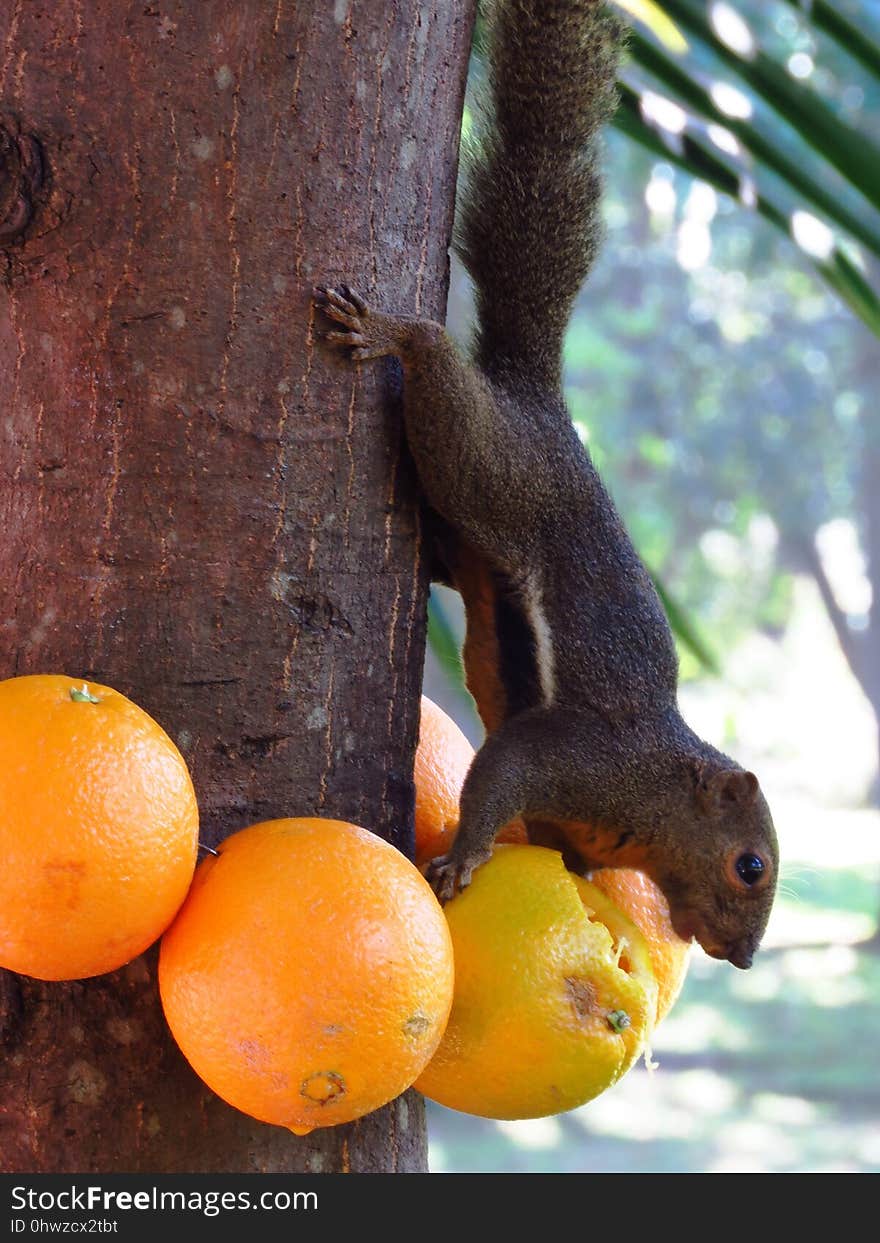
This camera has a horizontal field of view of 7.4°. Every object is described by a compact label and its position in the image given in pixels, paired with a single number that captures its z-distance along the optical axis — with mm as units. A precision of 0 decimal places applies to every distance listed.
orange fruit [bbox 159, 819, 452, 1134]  1800
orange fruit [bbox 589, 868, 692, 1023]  1952
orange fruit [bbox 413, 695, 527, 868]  1975
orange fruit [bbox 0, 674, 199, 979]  1791
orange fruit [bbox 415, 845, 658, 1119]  1855
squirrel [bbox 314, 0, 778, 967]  2028
